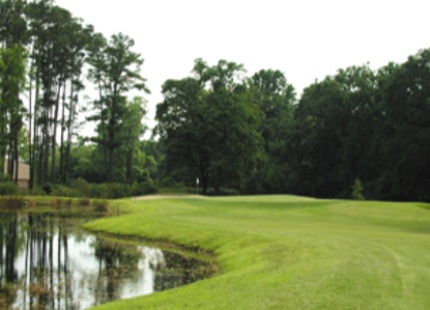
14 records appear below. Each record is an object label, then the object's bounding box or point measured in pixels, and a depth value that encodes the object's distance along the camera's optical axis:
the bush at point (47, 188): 50.08
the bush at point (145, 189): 53.68
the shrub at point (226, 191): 67.81
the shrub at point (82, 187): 50.67
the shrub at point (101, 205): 40.16
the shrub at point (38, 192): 49.06
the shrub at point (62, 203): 44.09
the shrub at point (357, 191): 53.00
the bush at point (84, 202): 43.30
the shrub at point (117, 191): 51.55
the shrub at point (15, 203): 42.81
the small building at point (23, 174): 75.19
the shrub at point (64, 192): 49.66
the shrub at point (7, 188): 45.81
